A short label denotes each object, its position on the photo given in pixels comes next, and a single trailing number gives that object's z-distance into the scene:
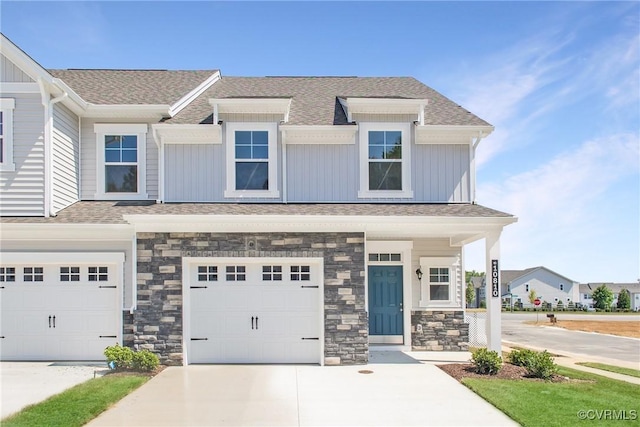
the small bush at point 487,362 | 10.38
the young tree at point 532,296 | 67.47
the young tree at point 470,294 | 67.03
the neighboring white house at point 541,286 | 73.56
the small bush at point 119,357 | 10.46
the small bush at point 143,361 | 10.40
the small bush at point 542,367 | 10.16
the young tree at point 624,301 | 68.62
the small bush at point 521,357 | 10.77
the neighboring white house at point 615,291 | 83.18
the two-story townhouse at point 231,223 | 11.23
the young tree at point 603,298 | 67.12
